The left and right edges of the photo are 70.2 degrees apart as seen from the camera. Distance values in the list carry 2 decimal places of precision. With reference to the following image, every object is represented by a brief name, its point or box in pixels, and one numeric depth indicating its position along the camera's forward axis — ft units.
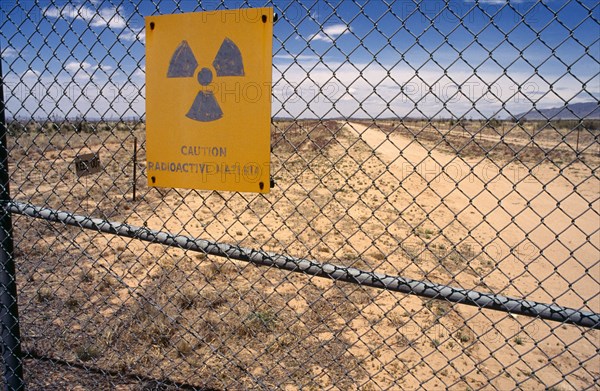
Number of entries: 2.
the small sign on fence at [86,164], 11.05
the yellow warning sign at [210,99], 6.40
